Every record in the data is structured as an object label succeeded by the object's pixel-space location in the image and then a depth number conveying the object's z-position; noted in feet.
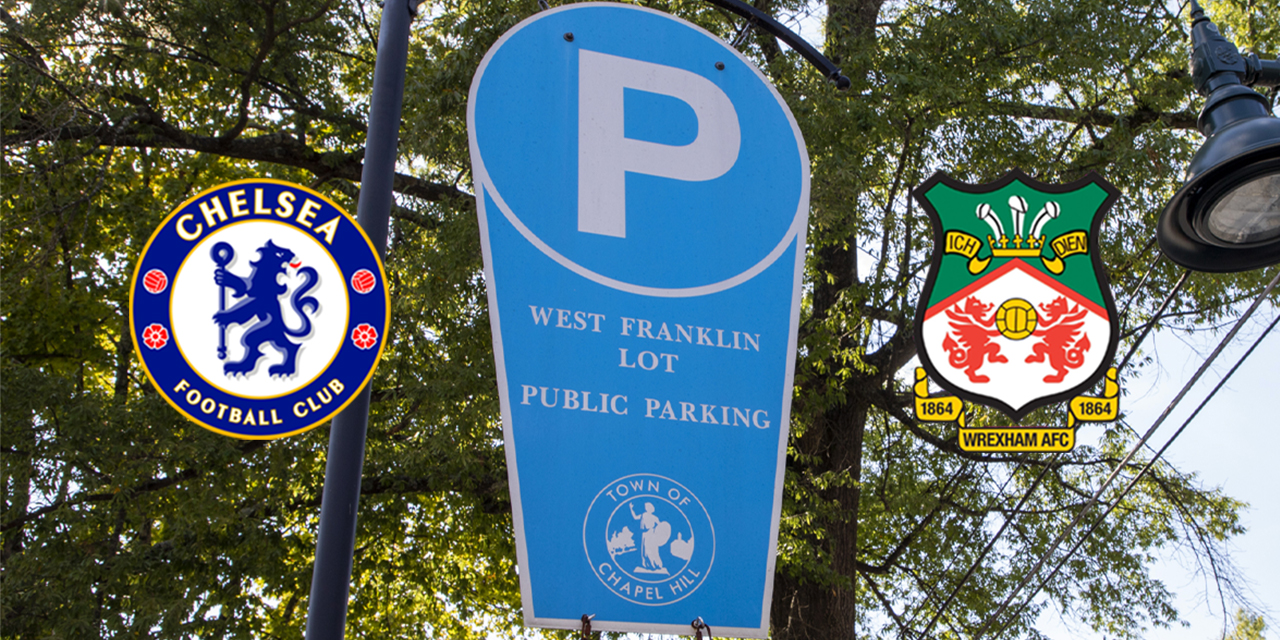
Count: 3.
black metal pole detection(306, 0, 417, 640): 8.90
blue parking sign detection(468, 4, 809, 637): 9.84
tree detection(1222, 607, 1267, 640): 32.59
